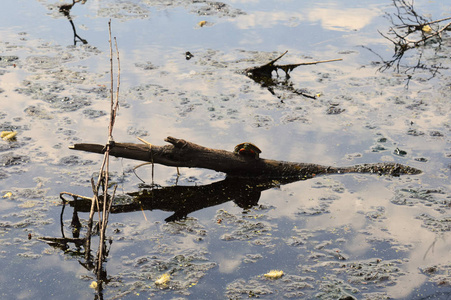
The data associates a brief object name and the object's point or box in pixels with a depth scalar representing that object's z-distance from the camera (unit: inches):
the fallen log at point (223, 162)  406.6
